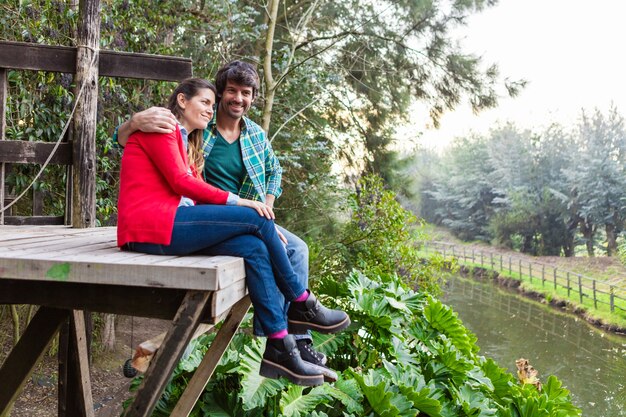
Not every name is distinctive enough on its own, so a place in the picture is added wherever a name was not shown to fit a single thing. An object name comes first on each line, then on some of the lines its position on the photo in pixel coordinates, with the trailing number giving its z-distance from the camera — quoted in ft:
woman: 7.65
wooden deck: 6.41
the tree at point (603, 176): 92.84
